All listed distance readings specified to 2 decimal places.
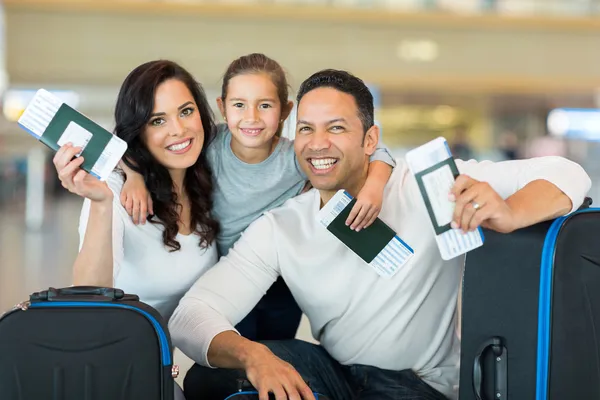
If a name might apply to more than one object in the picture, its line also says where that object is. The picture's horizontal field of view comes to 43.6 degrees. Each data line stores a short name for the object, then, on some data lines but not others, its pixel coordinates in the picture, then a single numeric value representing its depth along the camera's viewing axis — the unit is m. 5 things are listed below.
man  2.23
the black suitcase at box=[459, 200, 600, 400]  1.84
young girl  2.80
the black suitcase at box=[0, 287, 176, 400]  1.81
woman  2.57
